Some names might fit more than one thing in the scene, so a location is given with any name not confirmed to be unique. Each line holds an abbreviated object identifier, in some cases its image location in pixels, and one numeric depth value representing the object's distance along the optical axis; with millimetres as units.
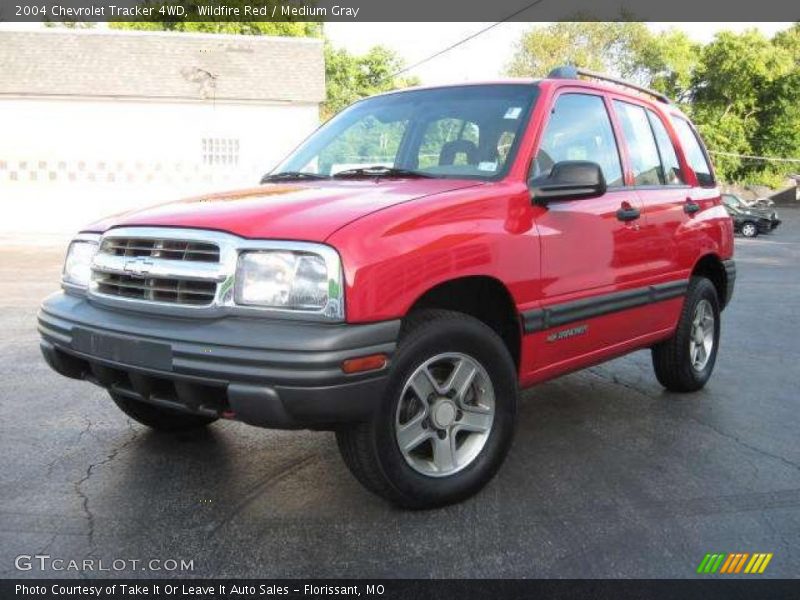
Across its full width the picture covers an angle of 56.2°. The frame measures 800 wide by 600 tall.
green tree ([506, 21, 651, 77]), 48531
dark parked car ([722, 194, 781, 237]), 28531
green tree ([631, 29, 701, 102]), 49000
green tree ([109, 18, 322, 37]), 38188
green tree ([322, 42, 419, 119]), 40094
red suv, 2779
